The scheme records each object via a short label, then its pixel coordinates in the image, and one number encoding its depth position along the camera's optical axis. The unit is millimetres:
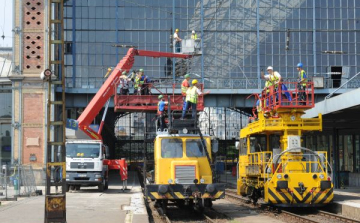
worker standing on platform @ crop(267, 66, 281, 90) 20453
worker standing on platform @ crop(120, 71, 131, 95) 27156
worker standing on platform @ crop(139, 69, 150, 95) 27516
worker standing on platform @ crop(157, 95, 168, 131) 20094
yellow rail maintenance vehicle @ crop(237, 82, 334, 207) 19328
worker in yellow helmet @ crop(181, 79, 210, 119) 19562
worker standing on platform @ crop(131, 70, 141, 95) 27172
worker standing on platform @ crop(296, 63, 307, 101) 20094
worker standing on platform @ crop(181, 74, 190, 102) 21306
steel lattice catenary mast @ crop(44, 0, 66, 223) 13211
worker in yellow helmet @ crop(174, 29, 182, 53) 36531
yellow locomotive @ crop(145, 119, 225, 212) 17922
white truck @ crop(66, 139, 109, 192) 30125
